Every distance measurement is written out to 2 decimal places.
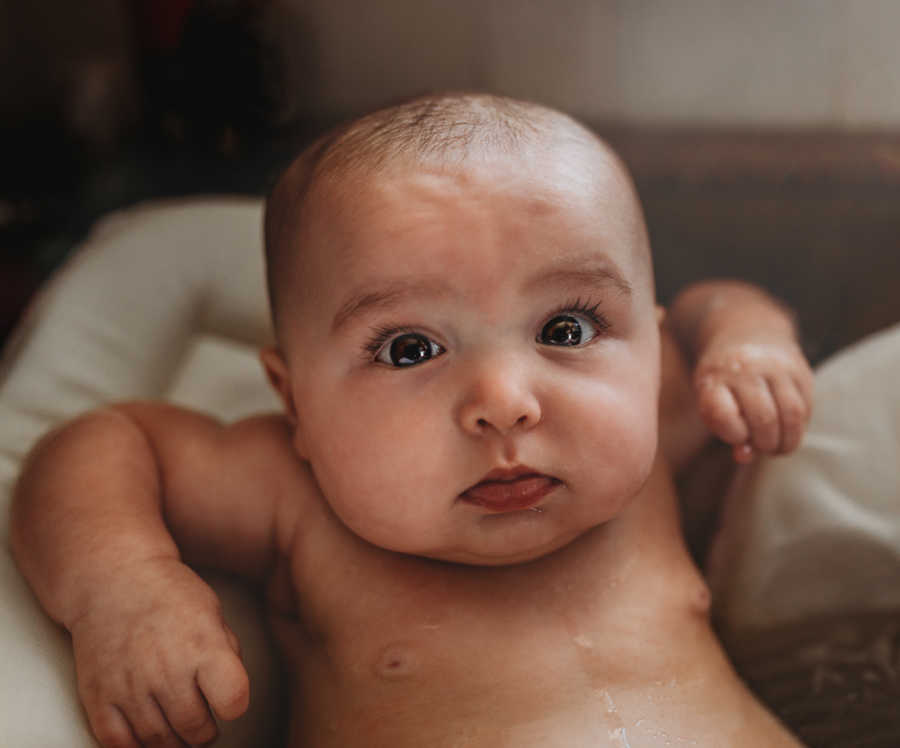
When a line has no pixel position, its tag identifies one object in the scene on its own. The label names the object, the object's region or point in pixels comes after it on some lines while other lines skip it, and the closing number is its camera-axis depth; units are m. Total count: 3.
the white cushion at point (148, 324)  1.01
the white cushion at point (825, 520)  0.85
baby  0.63
